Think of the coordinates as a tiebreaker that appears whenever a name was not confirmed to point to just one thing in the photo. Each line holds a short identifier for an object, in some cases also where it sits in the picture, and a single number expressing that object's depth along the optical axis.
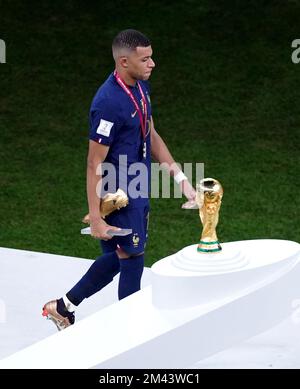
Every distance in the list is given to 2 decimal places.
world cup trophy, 12.30
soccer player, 13.21
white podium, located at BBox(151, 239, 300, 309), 12.08
